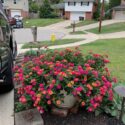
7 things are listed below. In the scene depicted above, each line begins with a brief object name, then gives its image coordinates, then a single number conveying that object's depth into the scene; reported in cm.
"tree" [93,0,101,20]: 3657
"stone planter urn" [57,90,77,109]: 283
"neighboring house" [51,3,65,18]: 4162
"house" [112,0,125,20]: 3467
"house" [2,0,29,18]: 4044
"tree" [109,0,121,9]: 3800
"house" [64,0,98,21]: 3778
